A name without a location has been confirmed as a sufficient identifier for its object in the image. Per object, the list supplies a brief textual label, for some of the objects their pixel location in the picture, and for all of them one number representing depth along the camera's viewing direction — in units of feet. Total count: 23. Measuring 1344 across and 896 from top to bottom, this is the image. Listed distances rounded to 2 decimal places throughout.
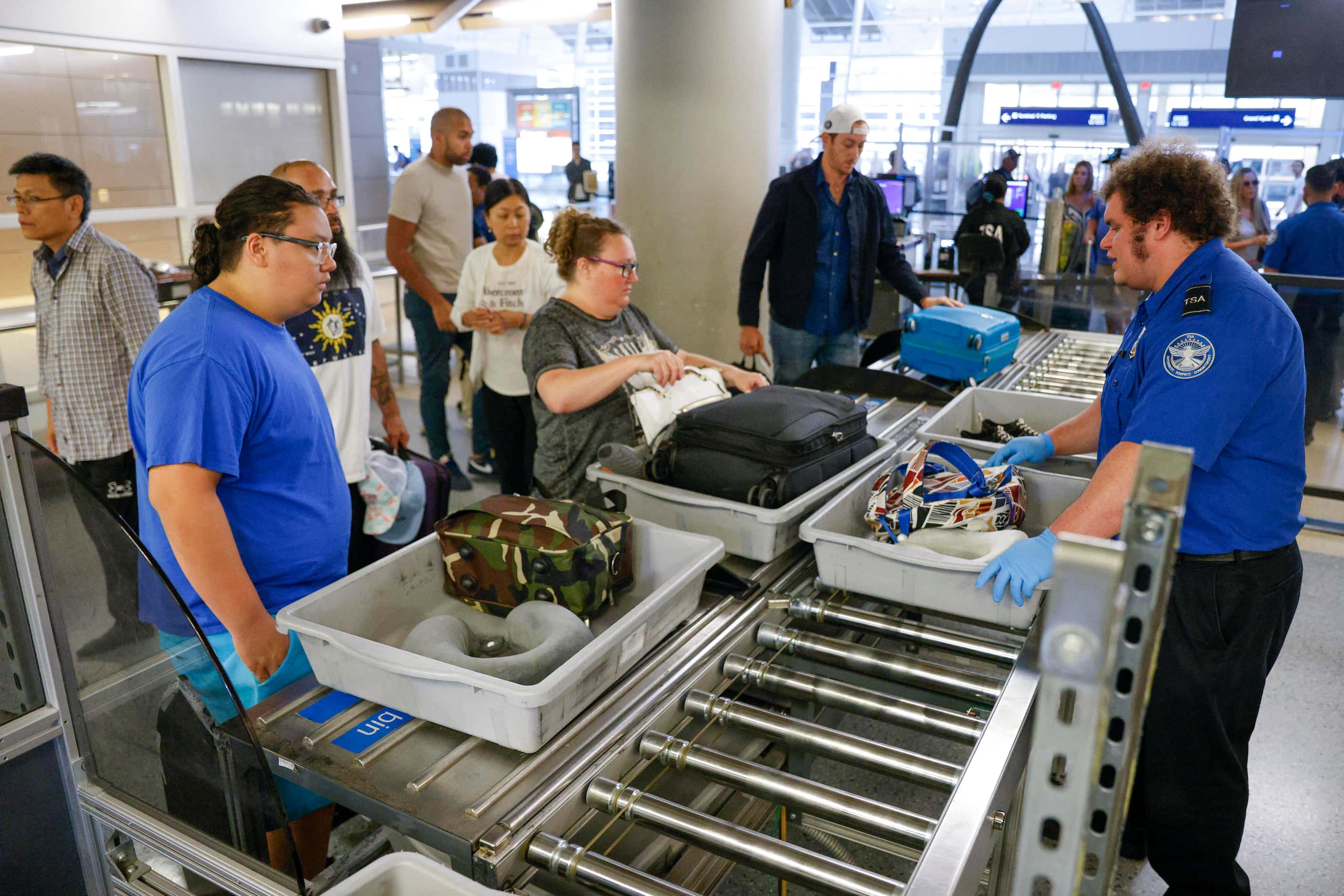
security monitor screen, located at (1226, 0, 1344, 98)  20.61
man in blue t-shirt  5.04
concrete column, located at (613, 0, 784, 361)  16.93
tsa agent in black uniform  22.62
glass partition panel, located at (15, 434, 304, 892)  4.12
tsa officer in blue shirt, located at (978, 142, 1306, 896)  5.22
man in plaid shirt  10.06
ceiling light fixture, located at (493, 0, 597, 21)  28.32
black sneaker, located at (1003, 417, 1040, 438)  8.32
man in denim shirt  13.30
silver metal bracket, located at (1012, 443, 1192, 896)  2.15
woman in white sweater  12.89
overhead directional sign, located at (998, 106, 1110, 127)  44.21
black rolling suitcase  6.07
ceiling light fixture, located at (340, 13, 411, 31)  29.40
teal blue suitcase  11.01
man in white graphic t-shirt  8.25
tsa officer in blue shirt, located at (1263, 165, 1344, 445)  19.20
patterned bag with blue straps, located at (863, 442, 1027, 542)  5.81
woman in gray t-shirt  7.50
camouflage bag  4.92
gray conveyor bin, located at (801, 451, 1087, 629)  5.17
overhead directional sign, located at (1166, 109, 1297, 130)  37.50
